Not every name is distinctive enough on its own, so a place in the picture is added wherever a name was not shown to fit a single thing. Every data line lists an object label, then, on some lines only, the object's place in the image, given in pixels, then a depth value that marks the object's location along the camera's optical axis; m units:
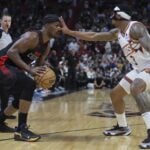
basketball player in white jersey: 5.23
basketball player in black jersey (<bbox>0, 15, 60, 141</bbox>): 5.46
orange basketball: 5.46
